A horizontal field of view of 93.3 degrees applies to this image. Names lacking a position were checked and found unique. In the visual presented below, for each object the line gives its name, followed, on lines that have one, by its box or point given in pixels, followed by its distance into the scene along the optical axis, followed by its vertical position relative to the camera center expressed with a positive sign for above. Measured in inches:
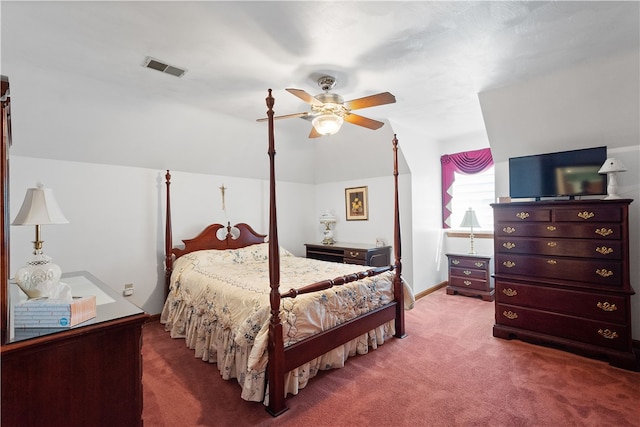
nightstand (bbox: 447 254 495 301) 181.2 -39.3
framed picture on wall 206.4 +7.7
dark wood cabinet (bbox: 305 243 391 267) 181.0 -24.8
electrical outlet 145.6 -34.7
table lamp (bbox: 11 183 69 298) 57.1 -0.6
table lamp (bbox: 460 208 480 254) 188.5 -4.8
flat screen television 115.3 +14.9
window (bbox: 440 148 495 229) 191.5 +17.8
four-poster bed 85.7 -33.0
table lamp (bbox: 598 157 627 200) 106.5 +13.8
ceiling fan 94.7 +35.8
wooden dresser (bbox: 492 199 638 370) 104.5 -25.0
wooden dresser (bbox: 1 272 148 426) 46.7 -26.3
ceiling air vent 94.7 +49.2
